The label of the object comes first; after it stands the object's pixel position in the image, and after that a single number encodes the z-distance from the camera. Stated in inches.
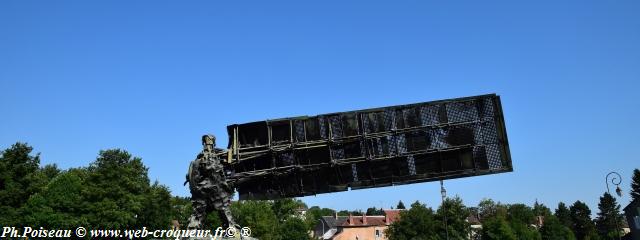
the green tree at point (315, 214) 3303.6
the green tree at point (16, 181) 1782.7
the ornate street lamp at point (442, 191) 1600.6
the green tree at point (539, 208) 6190.9
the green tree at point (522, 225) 3358.8
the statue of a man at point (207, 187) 709.9
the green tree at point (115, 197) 1924.1
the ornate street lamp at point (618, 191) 1253.6
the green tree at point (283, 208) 3102.9
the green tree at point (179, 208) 2500.0
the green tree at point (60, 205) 1808.6
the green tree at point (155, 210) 2272.4
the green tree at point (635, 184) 3535.9
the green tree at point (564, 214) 4931.1
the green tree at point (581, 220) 4790.4
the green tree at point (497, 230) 3056.1
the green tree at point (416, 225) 3100.4
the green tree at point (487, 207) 5275.6
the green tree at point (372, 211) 7568.9
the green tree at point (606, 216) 4629.9
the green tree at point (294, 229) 3006.9
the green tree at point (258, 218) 2691.9
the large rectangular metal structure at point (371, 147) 725.9
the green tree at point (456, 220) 2925.7
